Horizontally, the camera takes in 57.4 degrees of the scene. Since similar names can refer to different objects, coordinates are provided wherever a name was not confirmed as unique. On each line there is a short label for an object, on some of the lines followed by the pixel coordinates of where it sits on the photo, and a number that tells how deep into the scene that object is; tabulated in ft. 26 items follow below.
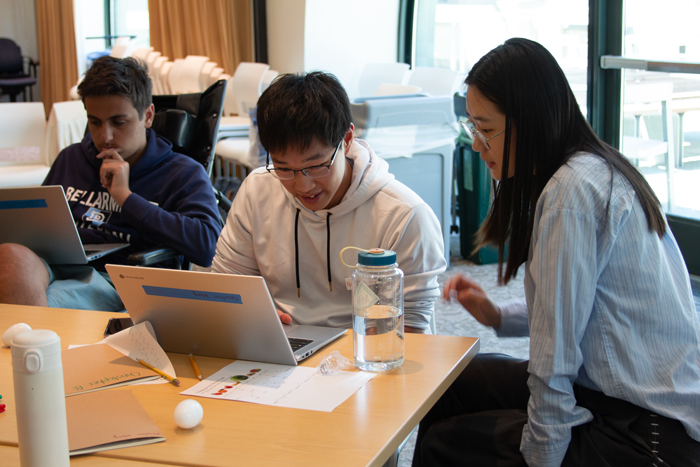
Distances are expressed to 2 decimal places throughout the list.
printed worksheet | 3.20
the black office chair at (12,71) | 27.61
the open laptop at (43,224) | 5.19
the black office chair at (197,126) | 7.87
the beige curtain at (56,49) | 27.35
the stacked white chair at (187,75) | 17.62
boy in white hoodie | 4.31
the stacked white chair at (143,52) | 22.61
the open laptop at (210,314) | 3.35
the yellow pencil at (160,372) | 3.47
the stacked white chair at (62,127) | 12.21
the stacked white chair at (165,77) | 19.61
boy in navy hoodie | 6.16
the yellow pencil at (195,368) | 3.54
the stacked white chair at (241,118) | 13.57
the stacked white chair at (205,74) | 17.47
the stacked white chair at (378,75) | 15.07
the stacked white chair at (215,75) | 17.25
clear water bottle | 3.58
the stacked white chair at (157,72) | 20.68
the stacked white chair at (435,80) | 12.58
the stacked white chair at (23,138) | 12.10
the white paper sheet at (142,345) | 3.66
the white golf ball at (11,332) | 3.96
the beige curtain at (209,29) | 19.44
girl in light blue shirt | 3.30
